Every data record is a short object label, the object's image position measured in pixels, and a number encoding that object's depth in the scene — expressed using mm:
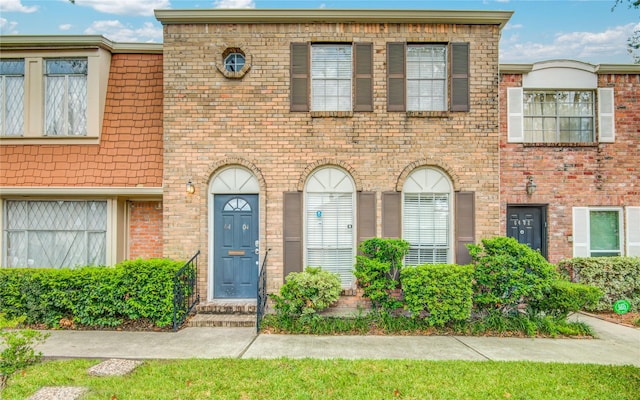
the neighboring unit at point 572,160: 8352
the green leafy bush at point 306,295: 6344
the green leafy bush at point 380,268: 6512
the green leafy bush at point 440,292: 6191
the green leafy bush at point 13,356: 3742
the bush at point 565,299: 6336
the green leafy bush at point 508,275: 6355
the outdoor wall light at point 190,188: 7242
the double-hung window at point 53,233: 7781
